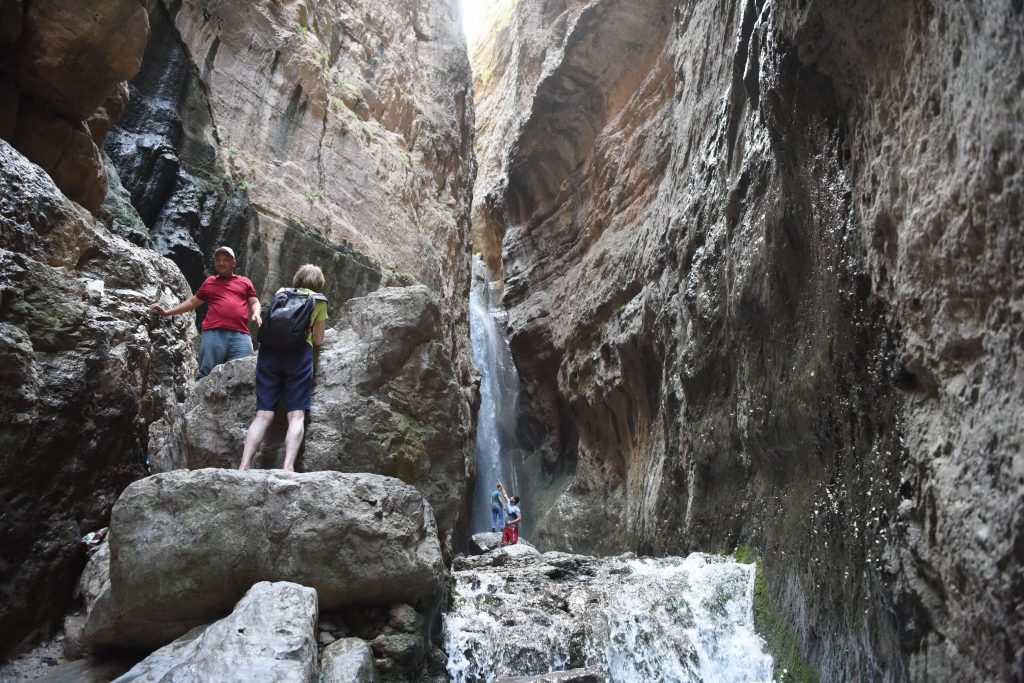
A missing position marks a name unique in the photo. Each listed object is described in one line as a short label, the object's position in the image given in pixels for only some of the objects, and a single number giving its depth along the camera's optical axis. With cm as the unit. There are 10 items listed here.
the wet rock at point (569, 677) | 440
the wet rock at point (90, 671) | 342
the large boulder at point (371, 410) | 459
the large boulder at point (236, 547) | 343
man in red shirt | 584
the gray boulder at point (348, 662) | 324
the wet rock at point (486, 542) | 1332
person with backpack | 440
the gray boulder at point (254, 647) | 283
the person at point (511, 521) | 1284
